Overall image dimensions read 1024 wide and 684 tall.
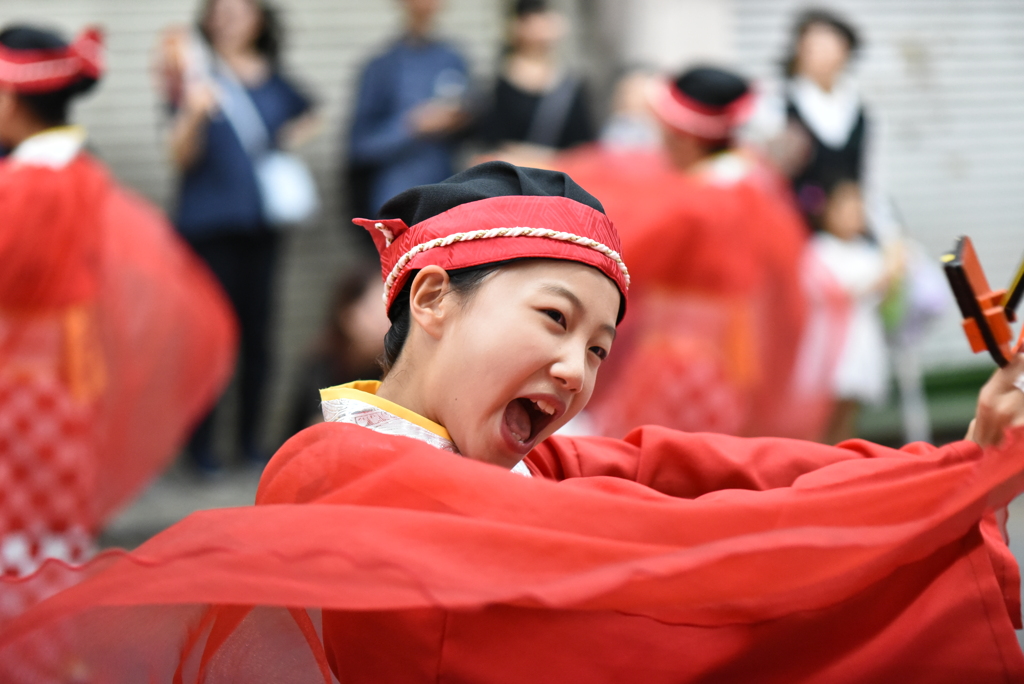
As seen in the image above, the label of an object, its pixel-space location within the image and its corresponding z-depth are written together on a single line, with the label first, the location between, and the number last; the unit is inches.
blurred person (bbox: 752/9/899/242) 216.4
